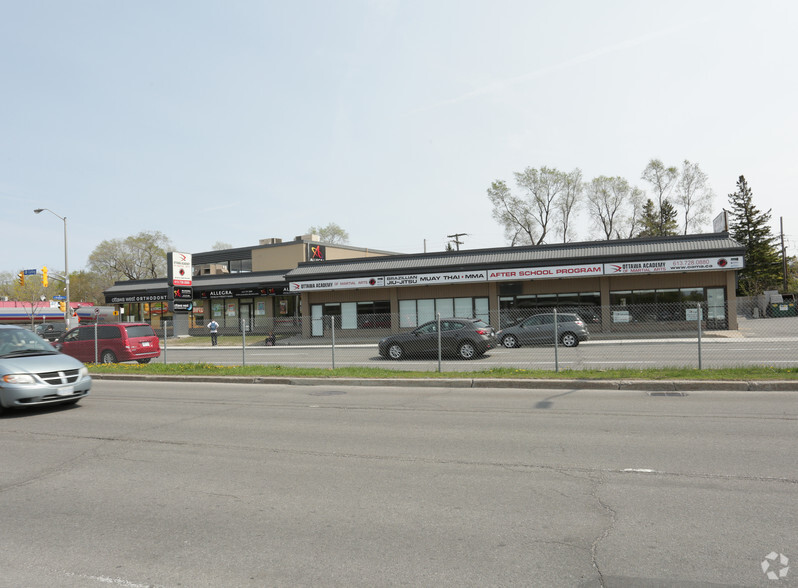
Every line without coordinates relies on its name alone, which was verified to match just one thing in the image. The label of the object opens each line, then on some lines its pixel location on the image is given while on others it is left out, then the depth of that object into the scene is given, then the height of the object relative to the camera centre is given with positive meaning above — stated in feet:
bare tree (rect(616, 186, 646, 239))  210.10 +35.42
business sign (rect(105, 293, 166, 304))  155.02 +4.91
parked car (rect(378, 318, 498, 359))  63.21 -4.12
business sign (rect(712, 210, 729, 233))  128.16 +18.13
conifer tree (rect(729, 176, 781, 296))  215.31 +19.64
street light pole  138.72 +12.84
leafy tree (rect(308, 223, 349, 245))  295.48 +41.03
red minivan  68.23 -3.43
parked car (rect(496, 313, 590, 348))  74.18 -3.93
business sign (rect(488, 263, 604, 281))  100.17 +5.62
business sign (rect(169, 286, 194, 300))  134.10 +5.14
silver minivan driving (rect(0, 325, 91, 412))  31.22 -3.25
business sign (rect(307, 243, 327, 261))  160.15 +16.89
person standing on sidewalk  111.14 -3.57
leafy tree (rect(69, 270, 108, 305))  280.90 +14.18
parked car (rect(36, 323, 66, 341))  138.73 -3.34
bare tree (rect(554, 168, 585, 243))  206.90 +38.27
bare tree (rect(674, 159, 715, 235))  202.69 +40.05
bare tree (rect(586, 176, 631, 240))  208.13 +40.00
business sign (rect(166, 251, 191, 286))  135.13 +11.34
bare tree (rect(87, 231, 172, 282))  248.73 +26.94
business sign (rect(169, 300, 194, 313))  135.33 +2.05
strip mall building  95.04 +4.20
